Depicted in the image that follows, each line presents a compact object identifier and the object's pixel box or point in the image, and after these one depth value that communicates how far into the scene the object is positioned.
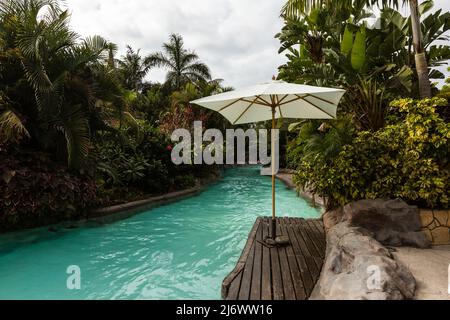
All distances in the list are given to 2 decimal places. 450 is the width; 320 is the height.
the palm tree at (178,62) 25.61
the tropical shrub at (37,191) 5.60
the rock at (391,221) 4.12
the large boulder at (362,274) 2.28
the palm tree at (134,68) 26.11
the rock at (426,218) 4.24
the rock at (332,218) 4.96
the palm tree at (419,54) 5.20
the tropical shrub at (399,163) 4.23
